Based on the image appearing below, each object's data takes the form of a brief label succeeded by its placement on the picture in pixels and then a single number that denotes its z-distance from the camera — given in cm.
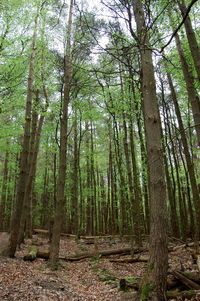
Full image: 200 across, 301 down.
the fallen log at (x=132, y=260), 813
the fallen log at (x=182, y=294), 392
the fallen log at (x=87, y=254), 882
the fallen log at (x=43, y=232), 1711
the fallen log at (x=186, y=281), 424
